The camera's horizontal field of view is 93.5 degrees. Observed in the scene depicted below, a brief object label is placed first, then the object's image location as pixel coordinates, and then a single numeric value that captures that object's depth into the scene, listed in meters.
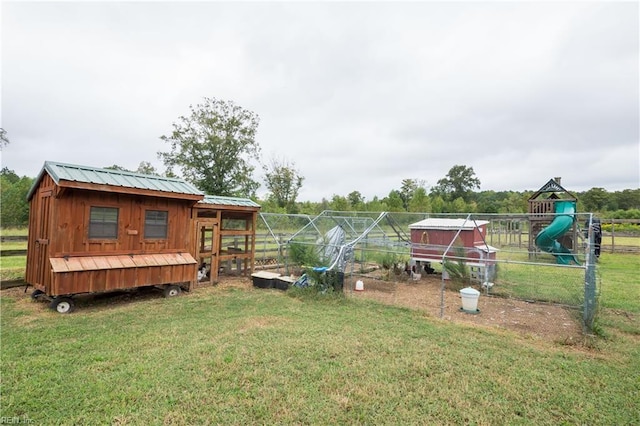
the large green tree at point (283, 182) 32.19
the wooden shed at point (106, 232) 6.19
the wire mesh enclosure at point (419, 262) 8.21
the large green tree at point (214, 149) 26.17
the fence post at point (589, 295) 5.27
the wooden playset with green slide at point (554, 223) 12.12
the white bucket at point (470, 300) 6.82
